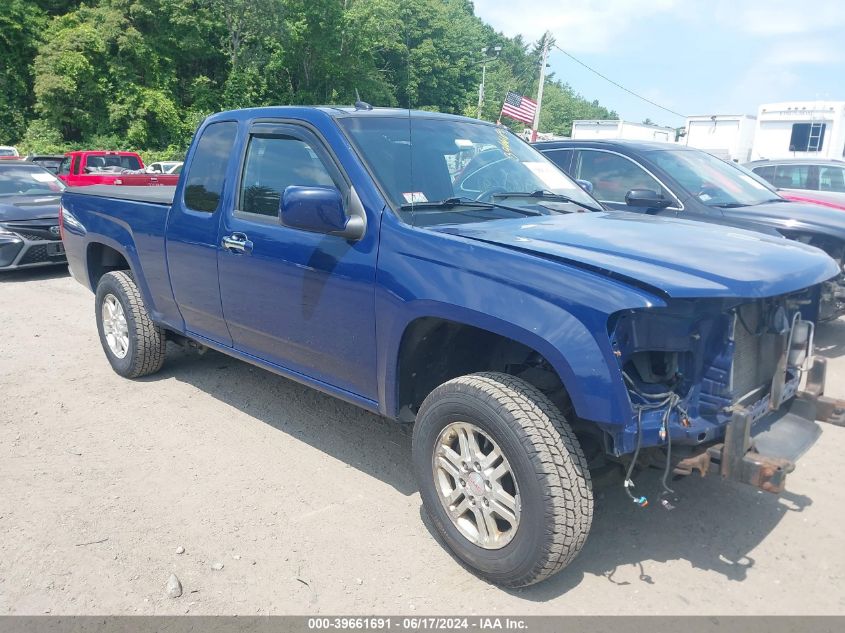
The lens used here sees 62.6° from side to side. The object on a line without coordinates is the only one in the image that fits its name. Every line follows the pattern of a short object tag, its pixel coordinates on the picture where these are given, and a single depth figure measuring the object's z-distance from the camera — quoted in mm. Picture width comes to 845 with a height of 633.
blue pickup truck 2645
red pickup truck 16672
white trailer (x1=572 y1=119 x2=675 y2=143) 29375
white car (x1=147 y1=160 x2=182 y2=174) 24292
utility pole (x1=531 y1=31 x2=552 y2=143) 31138
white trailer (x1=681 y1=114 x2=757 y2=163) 24734
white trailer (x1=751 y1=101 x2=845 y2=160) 22922
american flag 18344
